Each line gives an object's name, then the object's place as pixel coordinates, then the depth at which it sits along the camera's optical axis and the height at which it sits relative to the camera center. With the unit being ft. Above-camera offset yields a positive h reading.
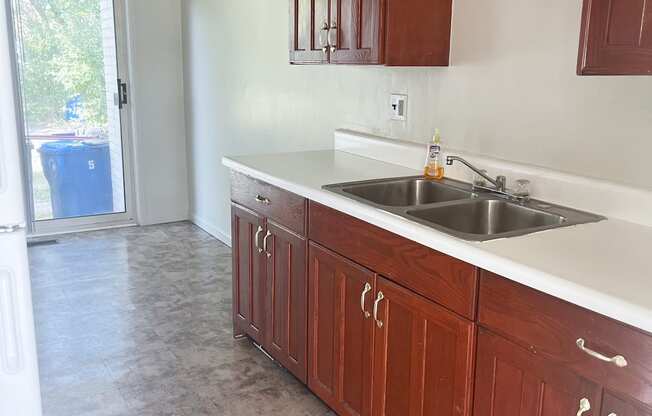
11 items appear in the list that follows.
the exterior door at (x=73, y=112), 15.69 -0.97
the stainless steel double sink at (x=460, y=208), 6.25 -1.37
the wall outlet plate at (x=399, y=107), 9.07 -0.42
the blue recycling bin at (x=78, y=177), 16.40 -2.70
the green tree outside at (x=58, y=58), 15.55 +0.39
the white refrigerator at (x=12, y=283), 4.78 -1.66
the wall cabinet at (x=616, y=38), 4.55 +0.31
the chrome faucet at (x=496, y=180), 7.16 -1.14
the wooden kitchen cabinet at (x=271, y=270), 8.09 -2.67
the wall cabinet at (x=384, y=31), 7.69 +0.57
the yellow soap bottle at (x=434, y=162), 8.05 -1.06
